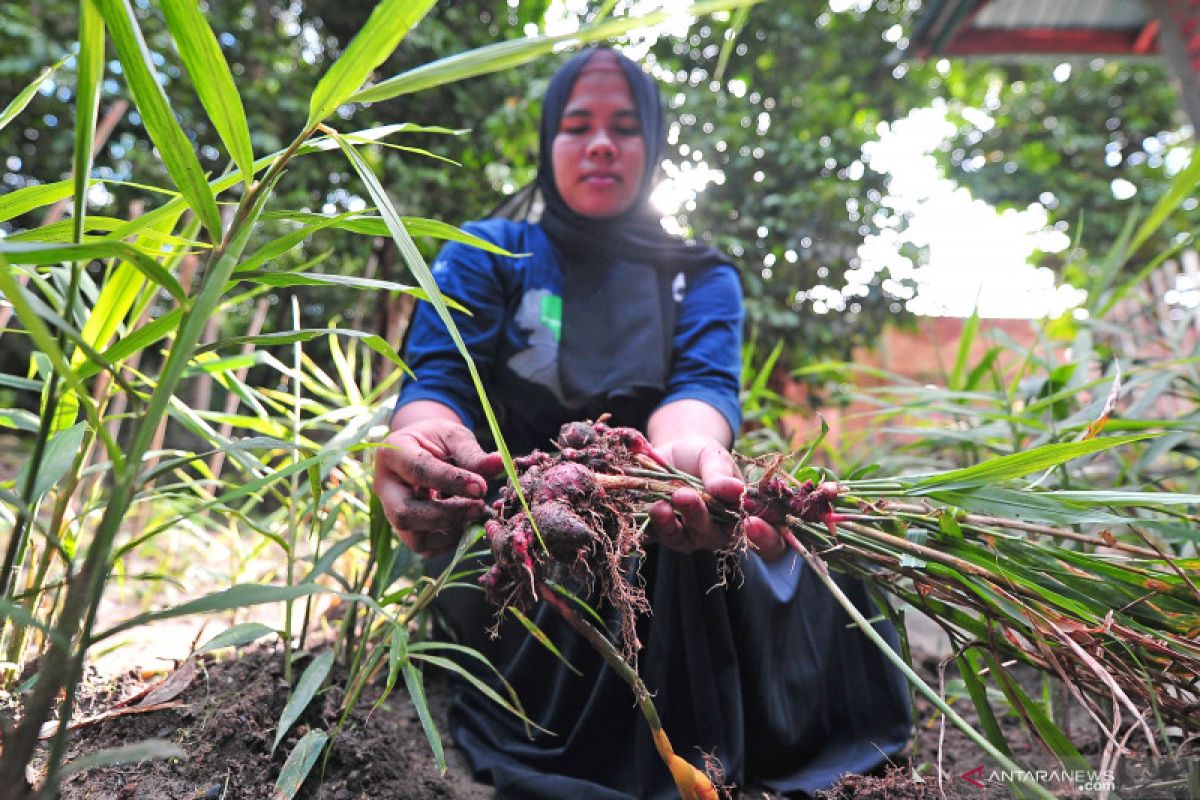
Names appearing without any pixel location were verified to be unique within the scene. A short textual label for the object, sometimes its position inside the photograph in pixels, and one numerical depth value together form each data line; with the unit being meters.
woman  0.85
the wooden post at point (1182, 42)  2.80
